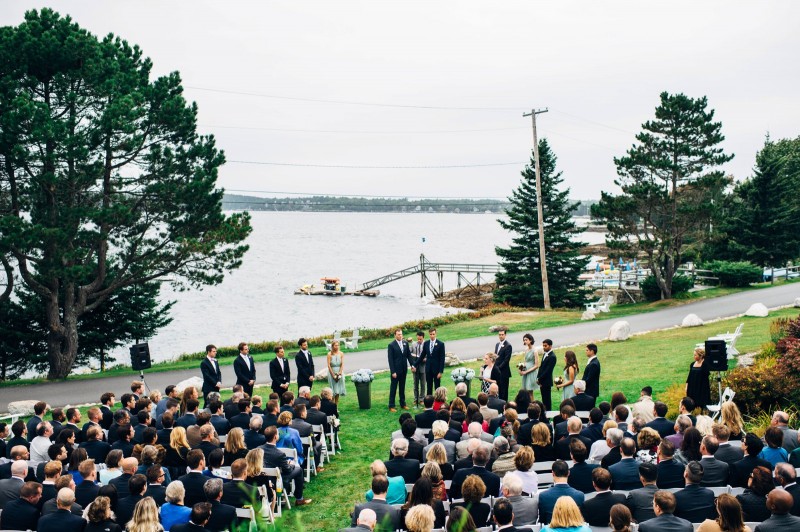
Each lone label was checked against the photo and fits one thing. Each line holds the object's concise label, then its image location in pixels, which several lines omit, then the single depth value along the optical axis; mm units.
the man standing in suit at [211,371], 14598
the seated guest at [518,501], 7367
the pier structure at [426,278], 66812
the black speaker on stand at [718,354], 11914
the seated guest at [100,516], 6922
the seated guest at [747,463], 7859
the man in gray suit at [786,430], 8906
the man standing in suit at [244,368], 14977
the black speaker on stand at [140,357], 15898
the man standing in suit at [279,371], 14891
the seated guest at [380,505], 7262
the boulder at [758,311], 27047
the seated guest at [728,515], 6051
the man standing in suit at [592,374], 12938
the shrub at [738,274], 40281
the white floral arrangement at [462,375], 14922
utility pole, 38259
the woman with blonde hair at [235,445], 9086
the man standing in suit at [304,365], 15105
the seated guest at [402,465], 8633
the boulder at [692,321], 26531
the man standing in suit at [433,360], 15453
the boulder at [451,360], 21703
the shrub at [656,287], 38281
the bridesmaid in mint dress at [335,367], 15234
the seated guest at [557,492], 7465
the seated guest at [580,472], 8133
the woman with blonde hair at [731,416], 9367
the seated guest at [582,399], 11680
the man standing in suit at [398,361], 15328
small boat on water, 71875
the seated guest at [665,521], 6449
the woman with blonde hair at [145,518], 6500
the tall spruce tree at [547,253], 43406
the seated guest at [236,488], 7941
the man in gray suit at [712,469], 7930
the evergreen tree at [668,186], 36500
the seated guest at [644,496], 7262
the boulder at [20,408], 16859
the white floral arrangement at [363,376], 15781
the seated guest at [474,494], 7047
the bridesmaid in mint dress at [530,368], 14055
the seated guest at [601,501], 7113
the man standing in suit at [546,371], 13672
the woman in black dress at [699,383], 12609
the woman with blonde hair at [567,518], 6336
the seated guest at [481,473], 7910
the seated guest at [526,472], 8039
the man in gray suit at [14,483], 8398
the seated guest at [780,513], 6312
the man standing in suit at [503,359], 14594
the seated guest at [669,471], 7949
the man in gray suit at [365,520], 6688
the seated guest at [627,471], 8047
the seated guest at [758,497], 7043
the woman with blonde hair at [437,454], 8352
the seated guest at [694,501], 7230
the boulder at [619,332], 24781
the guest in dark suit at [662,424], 9758
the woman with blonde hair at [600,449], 9094
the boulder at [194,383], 18636
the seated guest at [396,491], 7961
